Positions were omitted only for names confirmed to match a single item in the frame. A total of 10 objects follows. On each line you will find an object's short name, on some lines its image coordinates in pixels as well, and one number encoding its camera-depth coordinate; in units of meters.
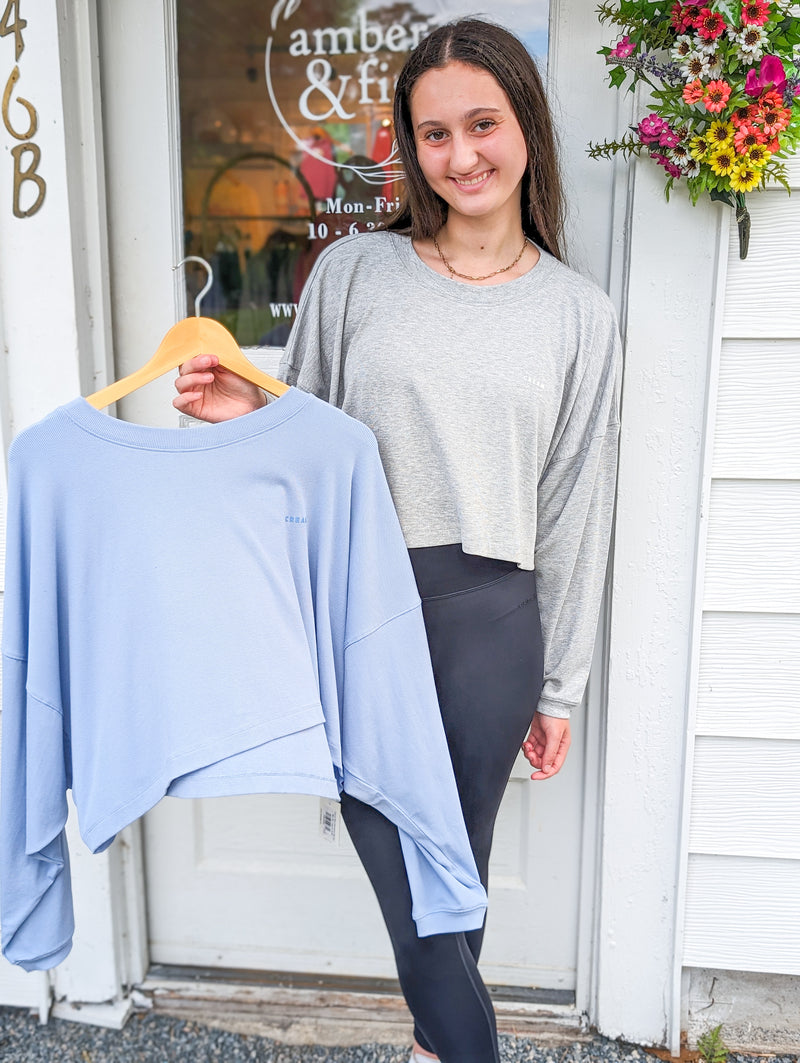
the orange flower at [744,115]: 1.25
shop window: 1.51
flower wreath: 1.22
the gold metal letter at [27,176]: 1.44
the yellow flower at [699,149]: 1.29
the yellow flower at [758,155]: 1.26
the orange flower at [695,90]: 1.25
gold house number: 1.40
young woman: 1.15
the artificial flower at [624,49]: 1.26
